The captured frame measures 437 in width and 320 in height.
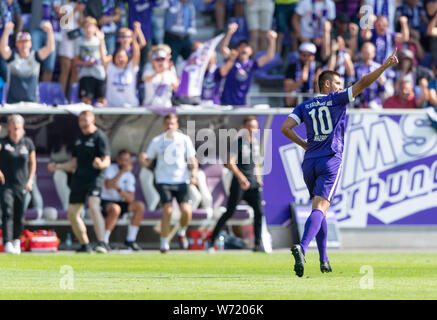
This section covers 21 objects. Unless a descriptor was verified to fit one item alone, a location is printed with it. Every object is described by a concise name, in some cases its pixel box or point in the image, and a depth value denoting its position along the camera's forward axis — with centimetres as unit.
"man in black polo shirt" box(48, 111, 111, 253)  1761
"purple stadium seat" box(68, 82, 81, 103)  1939
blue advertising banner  1931
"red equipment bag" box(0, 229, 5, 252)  1821
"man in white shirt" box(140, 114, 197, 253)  1761
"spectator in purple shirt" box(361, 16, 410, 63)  2114
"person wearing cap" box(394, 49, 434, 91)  2030
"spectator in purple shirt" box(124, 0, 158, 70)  2039
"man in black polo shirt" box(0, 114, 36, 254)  1741
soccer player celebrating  1146
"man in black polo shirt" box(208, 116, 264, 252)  1775
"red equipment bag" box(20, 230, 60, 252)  1817
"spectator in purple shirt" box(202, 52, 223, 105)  1980
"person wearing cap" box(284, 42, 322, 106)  1994
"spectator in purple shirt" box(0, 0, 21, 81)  1908
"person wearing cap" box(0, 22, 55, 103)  1861
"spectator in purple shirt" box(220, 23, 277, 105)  1959
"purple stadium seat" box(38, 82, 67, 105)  1944
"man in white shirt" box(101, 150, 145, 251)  1839
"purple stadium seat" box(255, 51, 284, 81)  2141
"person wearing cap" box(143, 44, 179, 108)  1891
